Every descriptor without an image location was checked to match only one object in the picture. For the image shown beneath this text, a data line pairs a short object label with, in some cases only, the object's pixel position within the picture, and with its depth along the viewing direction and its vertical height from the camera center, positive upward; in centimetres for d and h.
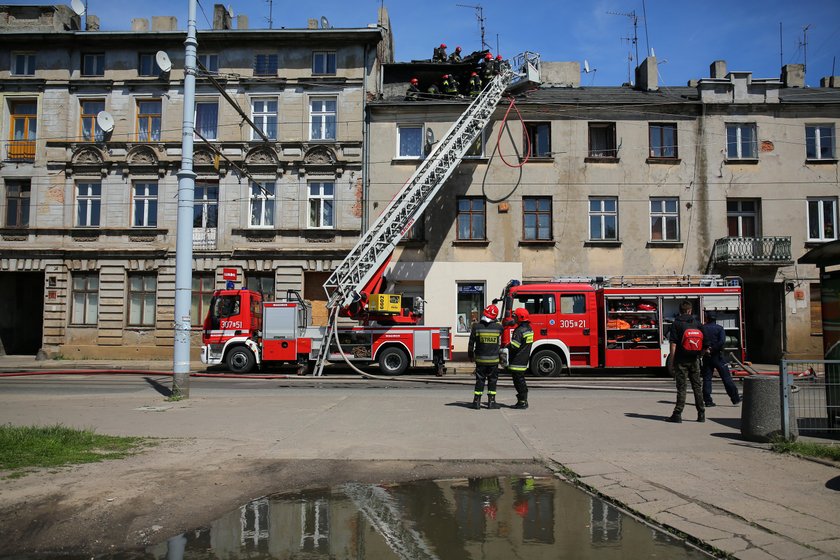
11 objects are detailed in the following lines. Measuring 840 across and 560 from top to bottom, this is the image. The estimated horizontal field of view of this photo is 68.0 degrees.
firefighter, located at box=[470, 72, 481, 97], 2786 +1046
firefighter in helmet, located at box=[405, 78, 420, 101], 2758 +1009
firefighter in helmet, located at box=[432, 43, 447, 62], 2953 +1249
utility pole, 1247 +153
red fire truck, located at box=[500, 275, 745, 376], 1912 -1
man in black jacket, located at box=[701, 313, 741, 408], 1187 -83
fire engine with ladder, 2002 -37
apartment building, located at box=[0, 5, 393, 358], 2680 +655
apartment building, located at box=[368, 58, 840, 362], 2638 +553
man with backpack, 972 -62
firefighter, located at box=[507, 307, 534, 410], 1109 -65
